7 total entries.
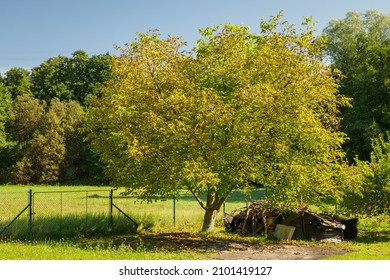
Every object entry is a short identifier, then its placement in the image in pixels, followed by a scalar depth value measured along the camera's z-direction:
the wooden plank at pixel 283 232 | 20.31
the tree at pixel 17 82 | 80.59
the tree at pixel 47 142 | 63.88
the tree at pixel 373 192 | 20.69
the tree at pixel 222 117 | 16.89
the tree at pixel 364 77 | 45.16
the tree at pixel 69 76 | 78.50
